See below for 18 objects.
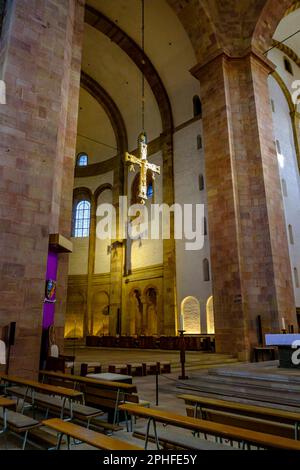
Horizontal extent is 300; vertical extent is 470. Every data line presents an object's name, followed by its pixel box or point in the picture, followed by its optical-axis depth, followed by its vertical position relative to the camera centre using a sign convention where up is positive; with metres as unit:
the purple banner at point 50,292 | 8.00 +0.98
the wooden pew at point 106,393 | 3.91 -0.70
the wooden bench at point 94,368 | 7.66 -0.75
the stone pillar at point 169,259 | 17.19 +3.84
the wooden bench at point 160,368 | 8.70 -0.86
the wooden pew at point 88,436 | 2.15 -0.70
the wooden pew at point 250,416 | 2.85 -0.76
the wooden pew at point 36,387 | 3.53 -0.60
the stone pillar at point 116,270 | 20.67 +3.97
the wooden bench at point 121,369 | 7.81 -0.79
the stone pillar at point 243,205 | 11.82 +4.70
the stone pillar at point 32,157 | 7.09 +4.12
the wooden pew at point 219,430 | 2.12 -0.66
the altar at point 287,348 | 6.88 -0.29
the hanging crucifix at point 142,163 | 10.48 +5.26
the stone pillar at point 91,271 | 22.28 +4.19
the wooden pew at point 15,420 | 2.99 -0.78
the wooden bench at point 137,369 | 8.27 -0.85
